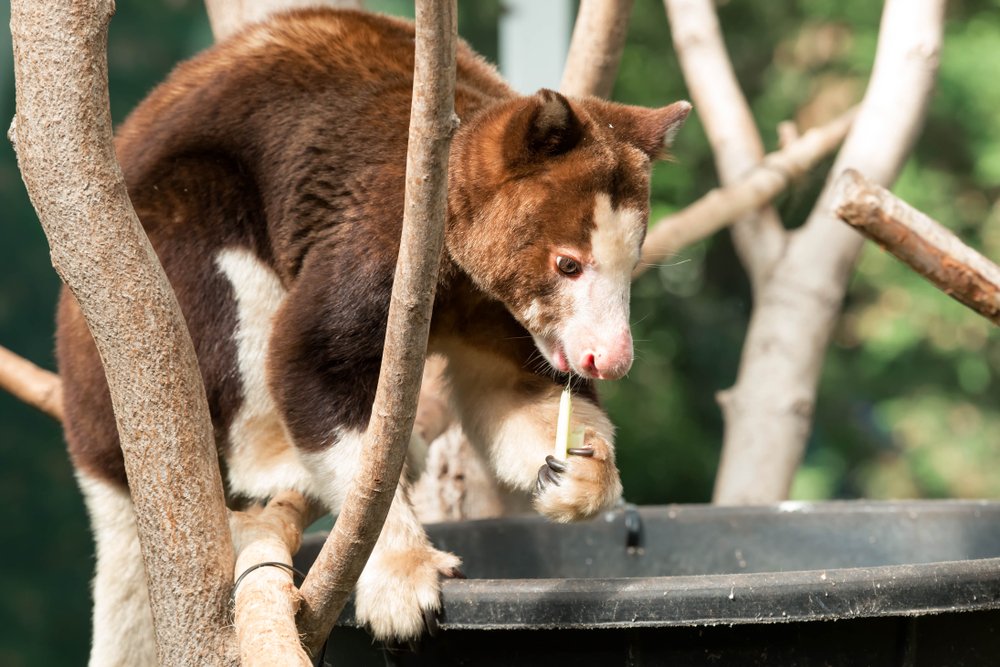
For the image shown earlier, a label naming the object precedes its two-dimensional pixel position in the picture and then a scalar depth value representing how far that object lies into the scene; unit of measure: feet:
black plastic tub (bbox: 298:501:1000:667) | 8.12
